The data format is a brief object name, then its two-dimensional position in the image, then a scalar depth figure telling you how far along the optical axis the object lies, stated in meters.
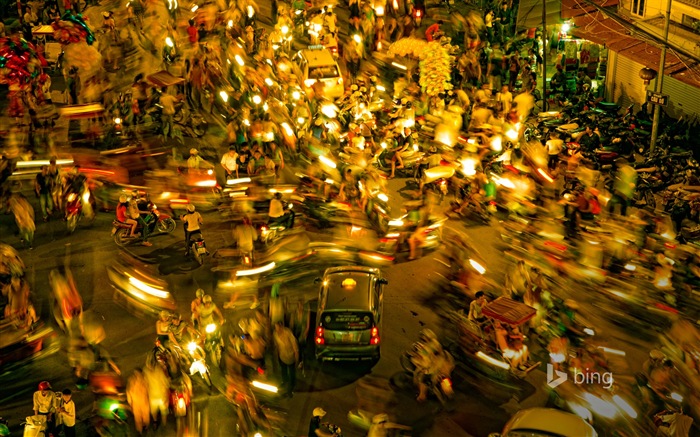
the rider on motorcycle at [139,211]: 19.45
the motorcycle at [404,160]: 23.41
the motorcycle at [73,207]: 19.98
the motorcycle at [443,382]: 15.06
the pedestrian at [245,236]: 18.50
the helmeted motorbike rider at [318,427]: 13.34
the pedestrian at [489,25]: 30.27
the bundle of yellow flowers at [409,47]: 27.41
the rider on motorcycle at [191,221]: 18.59
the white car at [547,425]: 13.13
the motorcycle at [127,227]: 19.58
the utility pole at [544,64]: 27.31
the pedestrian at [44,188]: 19.97
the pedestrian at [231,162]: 21.70
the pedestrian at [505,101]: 24.25
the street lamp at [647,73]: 23.47
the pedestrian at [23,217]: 19.19
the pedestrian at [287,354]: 14.91
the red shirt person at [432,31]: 28.05
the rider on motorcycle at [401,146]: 23.30
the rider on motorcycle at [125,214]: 19.48
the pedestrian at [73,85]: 24.17
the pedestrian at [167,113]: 23.64
